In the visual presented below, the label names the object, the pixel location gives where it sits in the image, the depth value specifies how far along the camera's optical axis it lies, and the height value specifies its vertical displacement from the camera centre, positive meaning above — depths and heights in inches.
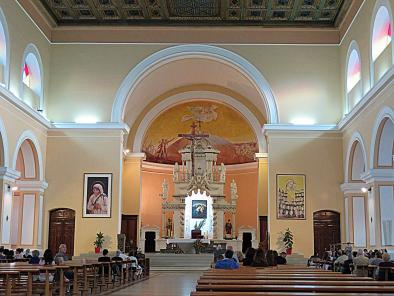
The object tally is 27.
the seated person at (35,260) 477.3 -17.7
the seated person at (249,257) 515.2 -14.9
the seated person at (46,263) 425.4 -18.8
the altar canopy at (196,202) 1182.3 +77.3
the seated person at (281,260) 629.2 -21.7
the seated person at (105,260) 591.3 -21.6
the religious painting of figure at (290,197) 852.0 +63.4
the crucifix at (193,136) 1070.5 +191.3
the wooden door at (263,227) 1007.6 +23.2
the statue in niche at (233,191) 1192.2 +99.7
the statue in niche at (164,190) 1197.3 +100.7
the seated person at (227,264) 455.5 -18.8
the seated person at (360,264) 536.8 -21.1
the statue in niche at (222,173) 1205.1 +137.4
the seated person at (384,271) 494.3 -25.3
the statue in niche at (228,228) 1191.6 +24.3
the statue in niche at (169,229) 1184.9 +21.2
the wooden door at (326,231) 860.9 +14.3
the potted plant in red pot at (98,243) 826.2 -5.8
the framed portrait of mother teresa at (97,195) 852.0 +63.8
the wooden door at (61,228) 860.0 +14.7
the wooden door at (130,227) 1039.0 +21.6
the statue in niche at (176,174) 1200.8 +134.2
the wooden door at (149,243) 1144.8 -7.2
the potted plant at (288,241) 826.8 -0.8
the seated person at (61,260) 434.2 -16.6
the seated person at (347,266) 550.0 -23.6
